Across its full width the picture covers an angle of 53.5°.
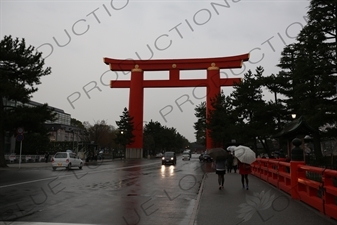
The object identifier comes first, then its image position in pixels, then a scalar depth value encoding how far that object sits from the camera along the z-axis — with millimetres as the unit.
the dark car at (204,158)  52897
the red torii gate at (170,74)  51281
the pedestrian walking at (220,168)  13305
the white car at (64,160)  28112
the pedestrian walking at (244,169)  12961
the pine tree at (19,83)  27734
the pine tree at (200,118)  87625
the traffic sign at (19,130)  27370
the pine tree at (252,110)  29234
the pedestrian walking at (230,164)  23577
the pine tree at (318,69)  20266
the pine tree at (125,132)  63469
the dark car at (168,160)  40188
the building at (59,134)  54334
